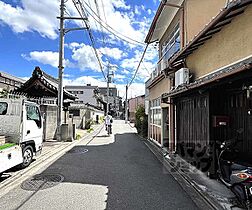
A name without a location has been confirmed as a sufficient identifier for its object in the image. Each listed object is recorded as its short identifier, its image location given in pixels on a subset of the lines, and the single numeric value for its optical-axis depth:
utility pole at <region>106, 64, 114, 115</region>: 28.09
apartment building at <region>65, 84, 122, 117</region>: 45.44
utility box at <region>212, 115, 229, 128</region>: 4.50
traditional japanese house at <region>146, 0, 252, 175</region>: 3.76
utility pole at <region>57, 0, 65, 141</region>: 10.72
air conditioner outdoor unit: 6.20
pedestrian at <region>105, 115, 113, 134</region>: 14.01
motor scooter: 2.93
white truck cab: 4.89
